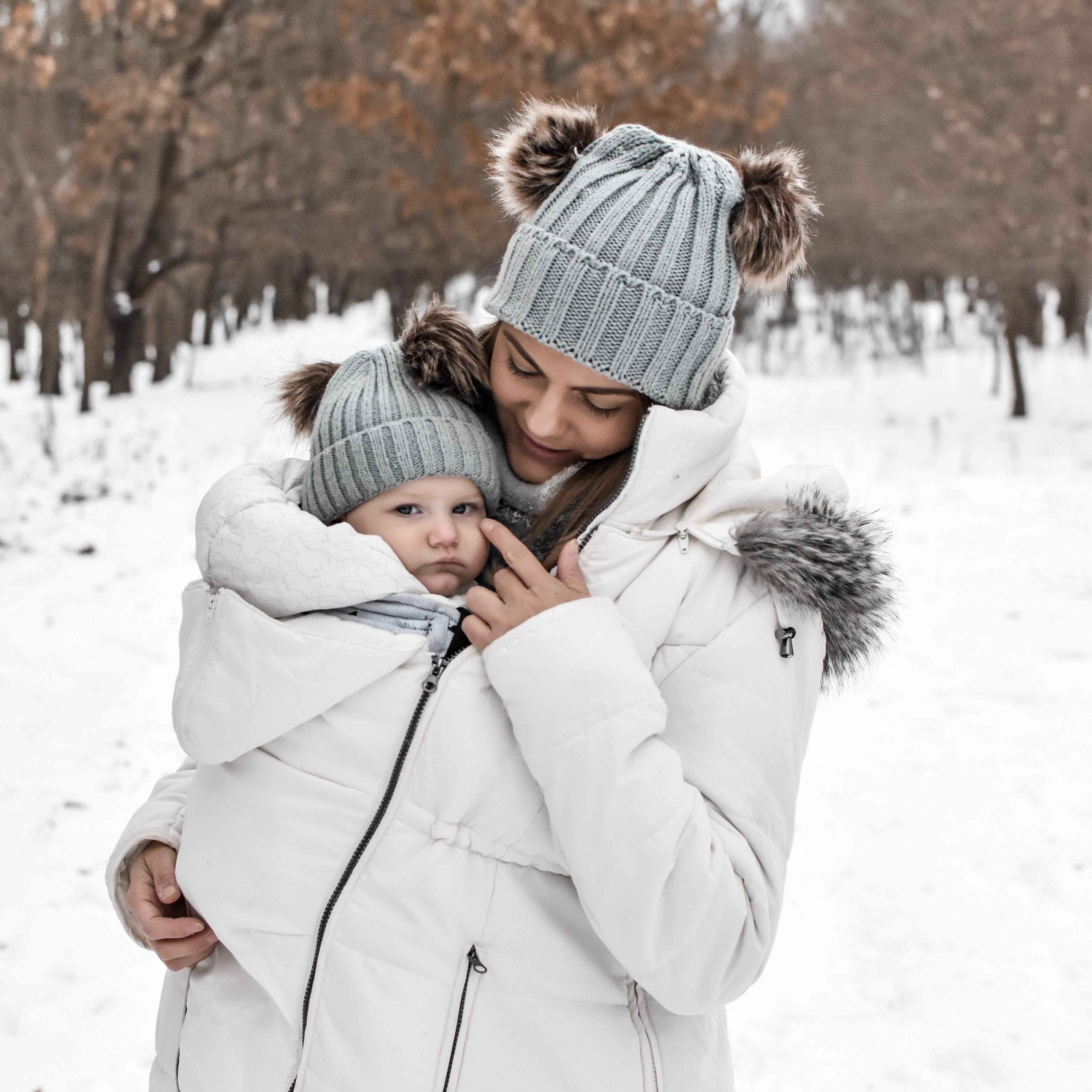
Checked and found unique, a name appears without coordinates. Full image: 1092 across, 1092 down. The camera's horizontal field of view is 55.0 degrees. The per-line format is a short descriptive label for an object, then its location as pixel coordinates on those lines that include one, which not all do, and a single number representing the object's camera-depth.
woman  1.32
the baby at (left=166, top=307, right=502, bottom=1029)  1.39
